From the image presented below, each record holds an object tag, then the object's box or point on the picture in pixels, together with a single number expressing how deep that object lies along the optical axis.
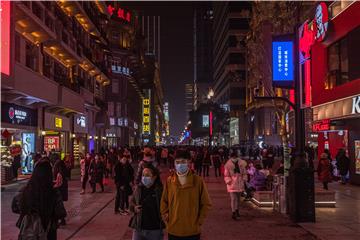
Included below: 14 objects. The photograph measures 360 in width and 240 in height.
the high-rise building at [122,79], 69.31
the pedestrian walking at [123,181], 13.11
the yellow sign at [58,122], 31.28
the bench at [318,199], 14.02
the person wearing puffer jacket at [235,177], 12.02
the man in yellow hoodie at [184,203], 5.40
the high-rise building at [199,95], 190.66
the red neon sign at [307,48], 16.14
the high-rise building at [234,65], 98.88
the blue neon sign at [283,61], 13.41
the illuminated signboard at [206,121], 85.88
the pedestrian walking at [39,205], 5.98
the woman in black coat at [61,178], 11.19
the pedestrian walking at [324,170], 18.73
